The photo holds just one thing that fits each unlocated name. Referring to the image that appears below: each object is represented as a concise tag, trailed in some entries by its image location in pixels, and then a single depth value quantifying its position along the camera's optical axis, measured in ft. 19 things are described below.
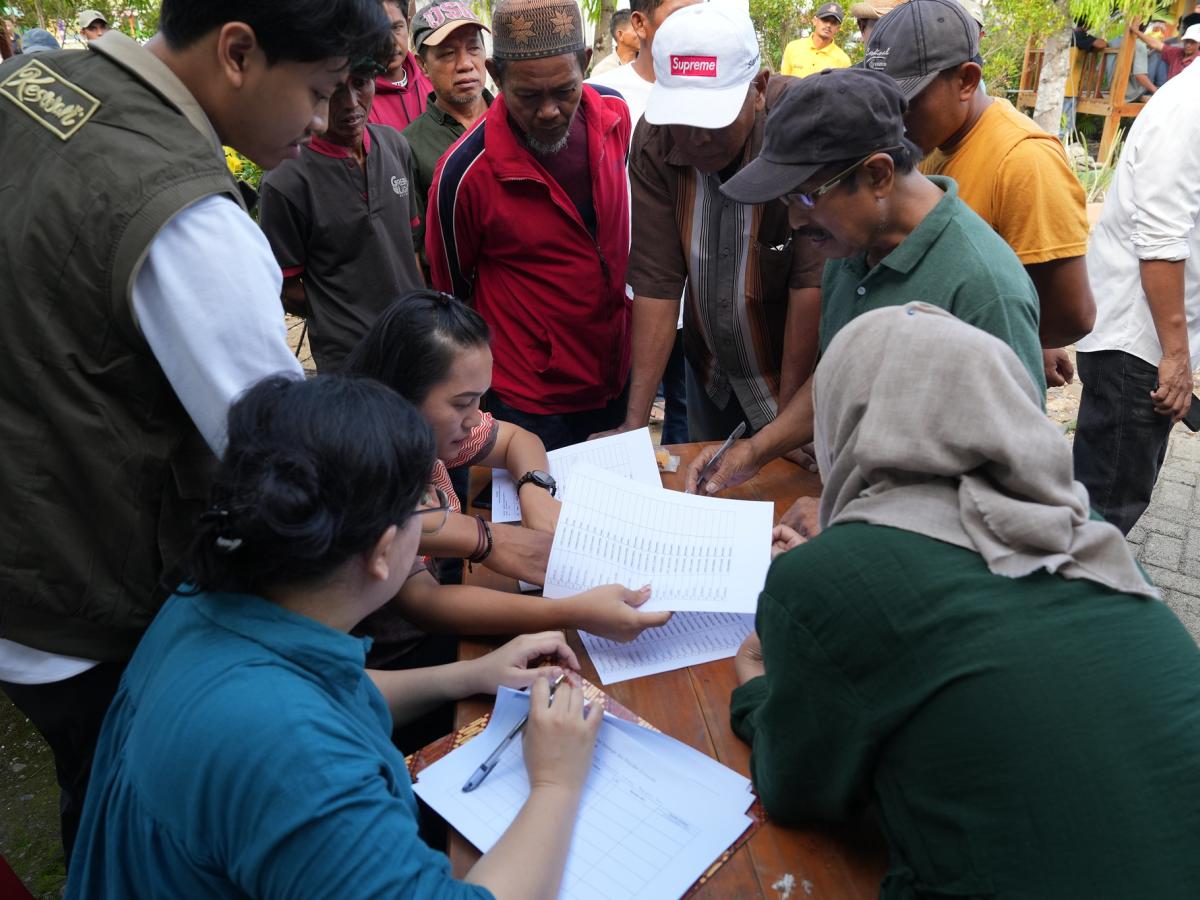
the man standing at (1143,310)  8.45
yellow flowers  18.28
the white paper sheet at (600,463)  6.73
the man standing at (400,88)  13.41
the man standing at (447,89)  11.83
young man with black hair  3.82
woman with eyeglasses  2.91
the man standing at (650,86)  11.52
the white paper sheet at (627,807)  3.68
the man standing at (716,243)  7.06
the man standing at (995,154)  6.97
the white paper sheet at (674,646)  4.93
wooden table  3.66
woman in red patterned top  5.10
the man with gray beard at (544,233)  8.11
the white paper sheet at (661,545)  5.23
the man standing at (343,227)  9.32
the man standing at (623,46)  16.74
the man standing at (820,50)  27.10
